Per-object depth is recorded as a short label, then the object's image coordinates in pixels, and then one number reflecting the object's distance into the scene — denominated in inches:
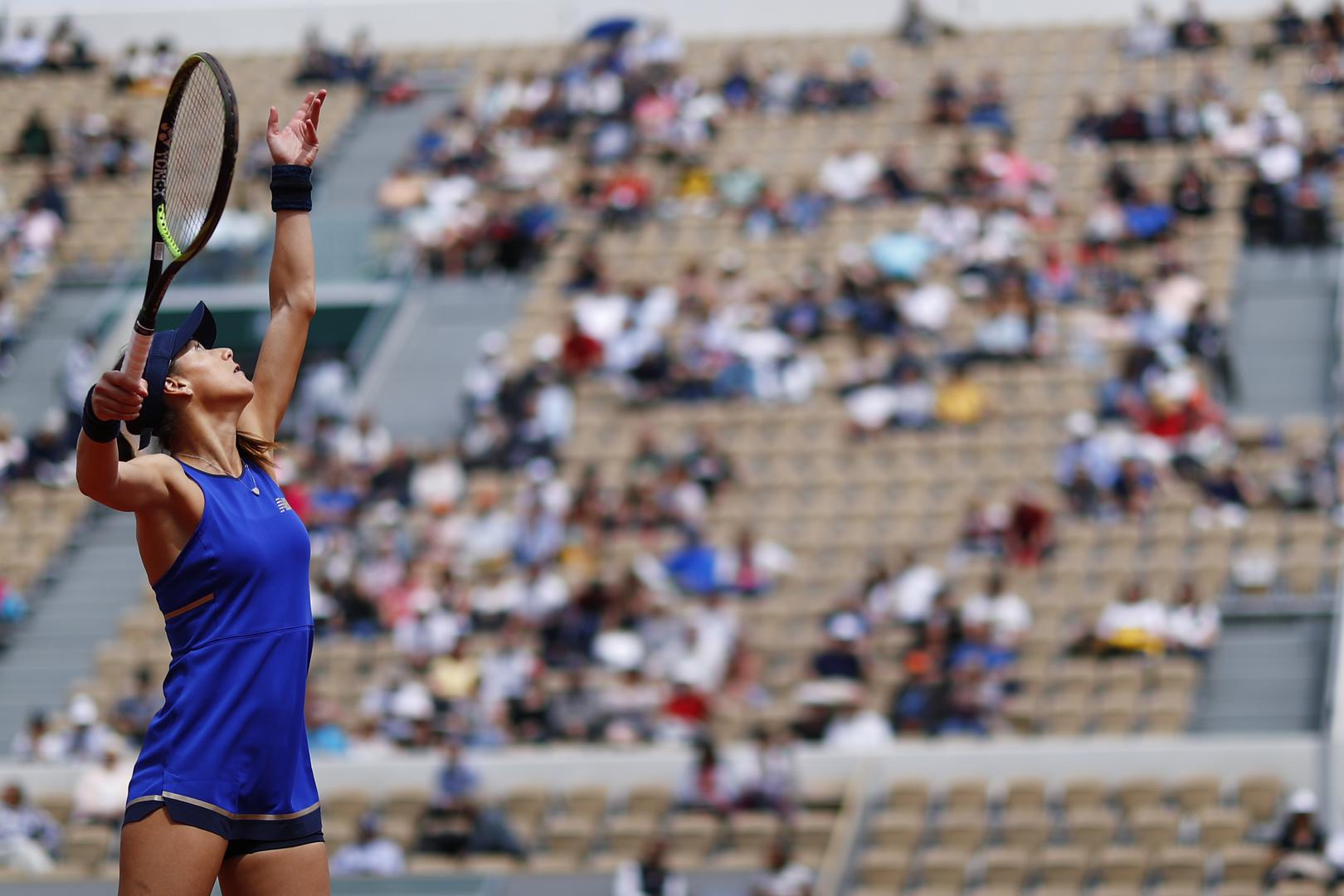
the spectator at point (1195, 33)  940.0
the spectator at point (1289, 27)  916.6
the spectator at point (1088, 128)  874.8
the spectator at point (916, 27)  1006.4
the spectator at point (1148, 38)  947.3
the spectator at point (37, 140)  983.0
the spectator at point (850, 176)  863.1
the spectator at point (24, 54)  1088.8
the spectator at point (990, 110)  893.2
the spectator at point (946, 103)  903.7
